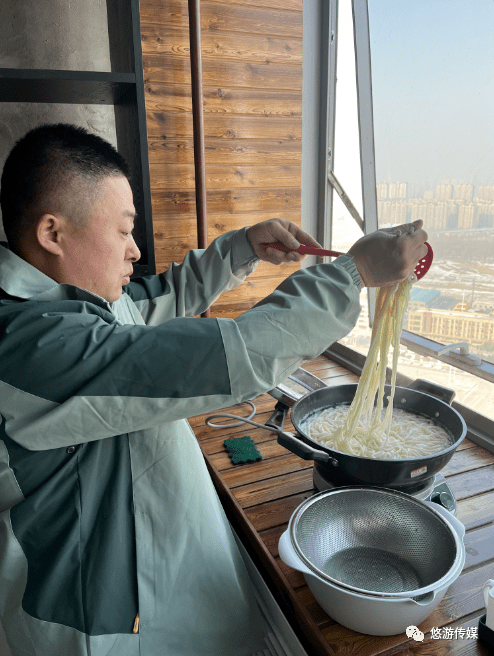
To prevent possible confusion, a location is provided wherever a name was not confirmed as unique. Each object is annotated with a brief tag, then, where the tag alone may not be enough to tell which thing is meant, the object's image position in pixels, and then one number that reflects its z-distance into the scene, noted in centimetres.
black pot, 110
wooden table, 93
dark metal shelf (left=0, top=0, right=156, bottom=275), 156
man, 82
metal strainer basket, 101
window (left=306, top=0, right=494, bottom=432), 169
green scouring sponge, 159
